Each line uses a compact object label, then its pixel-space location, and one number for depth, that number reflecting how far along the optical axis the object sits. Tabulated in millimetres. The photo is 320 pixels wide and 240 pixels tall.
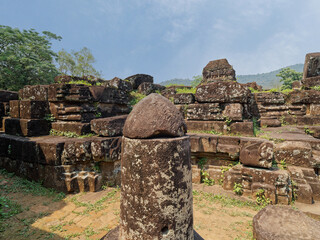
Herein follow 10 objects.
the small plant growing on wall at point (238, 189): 3834
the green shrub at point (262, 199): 3447
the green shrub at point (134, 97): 7207
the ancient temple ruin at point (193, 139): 3674
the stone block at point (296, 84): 11548
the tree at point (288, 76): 25656
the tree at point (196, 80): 21400
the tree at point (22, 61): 14648
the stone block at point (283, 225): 2377
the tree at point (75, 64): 23203
